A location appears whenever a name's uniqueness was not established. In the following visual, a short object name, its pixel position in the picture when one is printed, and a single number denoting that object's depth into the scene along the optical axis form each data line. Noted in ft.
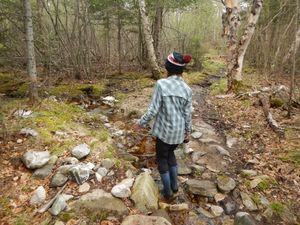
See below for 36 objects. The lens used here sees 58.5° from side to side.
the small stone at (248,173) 14.08
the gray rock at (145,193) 10.84
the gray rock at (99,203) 10.27
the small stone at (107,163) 12.99
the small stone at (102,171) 12.44
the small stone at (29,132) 14.25
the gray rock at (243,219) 10.70
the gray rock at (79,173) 11.63
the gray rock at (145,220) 9.53
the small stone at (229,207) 11.63
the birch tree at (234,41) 28.04
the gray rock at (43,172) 11.84
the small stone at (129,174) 12.64
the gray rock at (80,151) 13.27
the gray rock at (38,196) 10.57
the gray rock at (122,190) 11.16
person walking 10.42
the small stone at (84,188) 11.24
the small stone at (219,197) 12.25
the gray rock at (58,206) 9.96
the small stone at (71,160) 12.71
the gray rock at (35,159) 12.16
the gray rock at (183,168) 14.20
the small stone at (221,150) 16.40
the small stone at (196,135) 18.34
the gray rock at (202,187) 12.52
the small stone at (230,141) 17.62
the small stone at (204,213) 11.26
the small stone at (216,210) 11.44
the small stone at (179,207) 11.17
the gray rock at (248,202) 11.86
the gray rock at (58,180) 11.39
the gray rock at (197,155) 15.65
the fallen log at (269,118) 18.44
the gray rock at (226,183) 12.86
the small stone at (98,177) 12.04
